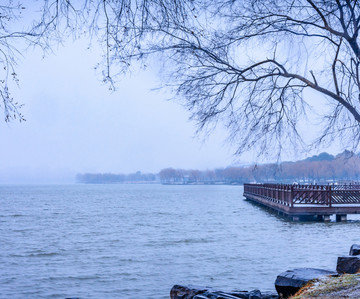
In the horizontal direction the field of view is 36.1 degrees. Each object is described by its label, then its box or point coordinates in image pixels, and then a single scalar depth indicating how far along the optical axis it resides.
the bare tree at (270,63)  10.23
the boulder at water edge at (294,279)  9.43
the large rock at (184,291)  10.44
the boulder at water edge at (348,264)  10.08
